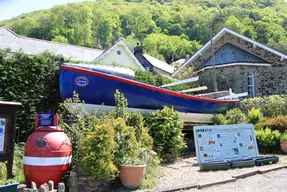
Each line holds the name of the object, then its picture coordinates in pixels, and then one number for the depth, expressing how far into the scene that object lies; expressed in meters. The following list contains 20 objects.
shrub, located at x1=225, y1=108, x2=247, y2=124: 11.57
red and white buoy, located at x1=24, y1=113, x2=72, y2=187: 5.76
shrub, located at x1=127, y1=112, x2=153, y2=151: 7.85
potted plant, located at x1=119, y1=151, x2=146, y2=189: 6.16
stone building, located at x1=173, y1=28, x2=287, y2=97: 19.86
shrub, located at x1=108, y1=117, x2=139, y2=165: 6.63
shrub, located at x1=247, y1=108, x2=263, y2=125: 12.08
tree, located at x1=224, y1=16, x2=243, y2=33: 72.65
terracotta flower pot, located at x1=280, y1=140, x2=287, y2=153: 10.03
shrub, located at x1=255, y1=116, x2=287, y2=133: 10.89
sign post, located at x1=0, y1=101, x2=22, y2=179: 5.95
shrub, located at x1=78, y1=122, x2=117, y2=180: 5.79
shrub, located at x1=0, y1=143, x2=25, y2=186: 6.53
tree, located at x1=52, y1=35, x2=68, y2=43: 79.69
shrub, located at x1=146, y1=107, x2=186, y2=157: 9.00
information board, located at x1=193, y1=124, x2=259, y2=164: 8.29
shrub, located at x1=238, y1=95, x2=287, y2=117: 13.12
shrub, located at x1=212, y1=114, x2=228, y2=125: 11.75
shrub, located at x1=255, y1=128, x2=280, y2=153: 10.26
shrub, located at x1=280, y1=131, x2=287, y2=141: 10.02
